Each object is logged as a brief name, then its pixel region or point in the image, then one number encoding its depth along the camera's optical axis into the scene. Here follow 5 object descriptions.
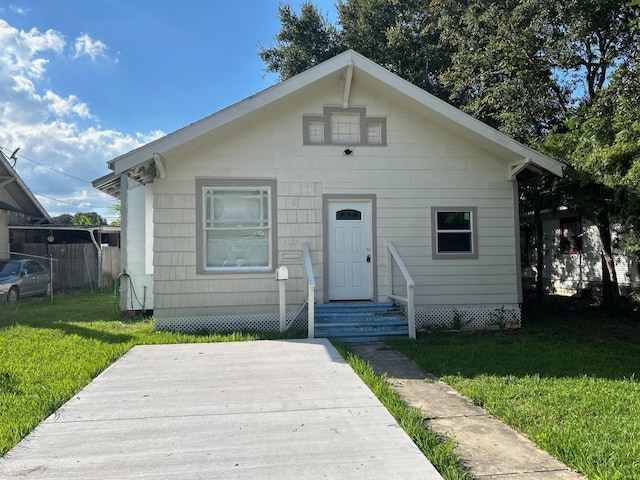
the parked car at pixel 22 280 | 13.27
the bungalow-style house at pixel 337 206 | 8.55
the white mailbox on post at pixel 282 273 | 7.90
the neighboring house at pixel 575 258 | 13.16
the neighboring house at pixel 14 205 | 17.02
